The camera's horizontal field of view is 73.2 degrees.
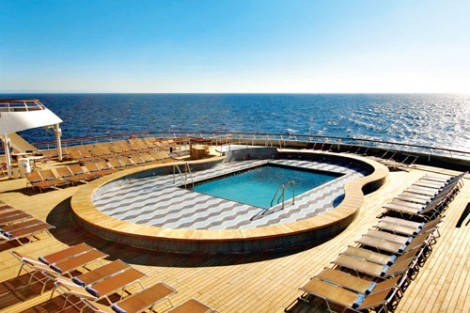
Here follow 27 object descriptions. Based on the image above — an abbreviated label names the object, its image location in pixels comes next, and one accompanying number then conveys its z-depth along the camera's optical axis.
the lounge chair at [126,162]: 14.15
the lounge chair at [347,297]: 4.37
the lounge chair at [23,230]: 6.71
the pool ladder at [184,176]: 12.19
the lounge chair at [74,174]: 11.79
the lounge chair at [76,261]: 5.31
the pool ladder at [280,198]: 10.10
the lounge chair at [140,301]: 4.28
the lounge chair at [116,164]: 13.81
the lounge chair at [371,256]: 5.67
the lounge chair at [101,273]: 4.89
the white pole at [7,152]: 12.11
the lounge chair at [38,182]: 10.80
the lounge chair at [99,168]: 12.86
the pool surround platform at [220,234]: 6.57
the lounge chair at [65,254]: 5.52
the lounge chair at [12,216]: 7.37
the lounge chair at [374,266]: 5.06
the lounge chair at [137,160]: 14.50
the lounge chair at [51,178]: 11.22
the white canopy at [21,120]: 12.20
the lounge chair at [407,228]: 6.60
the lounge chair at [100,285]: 4.49
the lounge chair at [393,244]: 5.91
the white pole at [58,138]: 14.65
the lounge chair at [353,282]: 4.70
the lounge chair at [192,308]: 4.23
